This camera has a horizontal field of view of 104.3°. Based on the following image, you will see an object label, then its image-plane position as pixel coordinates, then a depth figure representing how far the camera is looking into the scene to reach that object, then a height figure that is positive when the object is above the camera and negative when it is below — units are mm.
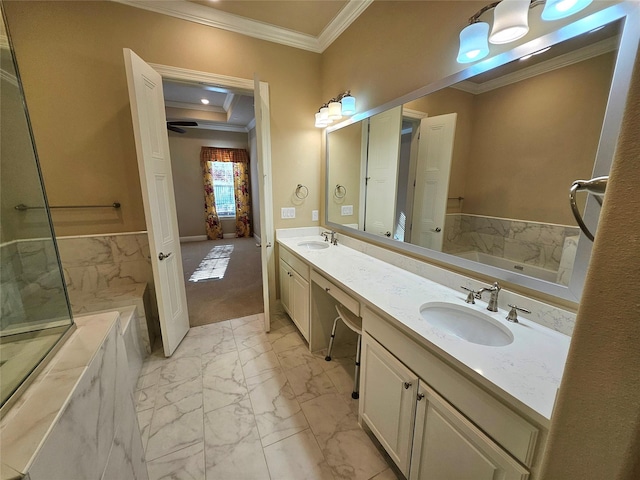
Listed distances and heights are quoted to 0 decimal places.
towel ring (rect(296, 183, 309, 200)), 2723 -23
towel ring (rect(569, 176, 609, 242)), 502 +11
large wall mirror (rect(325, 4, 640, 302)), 888 +188
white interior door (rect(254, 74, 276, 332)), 2072 +120
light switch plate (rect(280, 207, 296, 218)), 2689 -240
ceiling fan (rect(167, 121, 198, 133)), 4355 +1124
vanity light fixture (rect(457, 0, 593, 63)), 916 +675
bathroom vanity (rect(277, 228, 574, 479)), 724 -631
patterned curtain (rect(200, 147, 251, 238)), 5988 +320
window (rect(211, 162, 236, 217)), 6206 +1
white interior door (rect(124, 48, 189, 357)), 1721 -41
